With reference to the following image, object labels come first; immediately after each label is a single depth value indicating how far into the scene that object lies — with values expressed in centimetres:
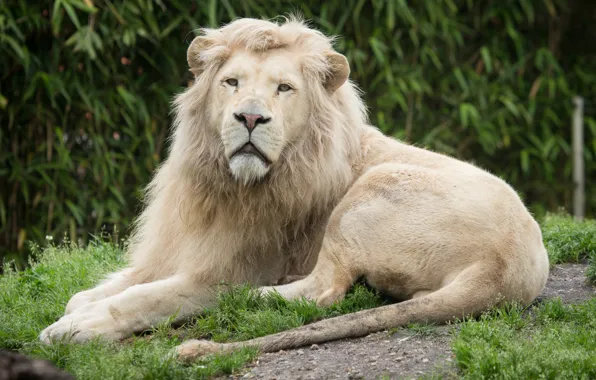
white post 1881
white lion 885
